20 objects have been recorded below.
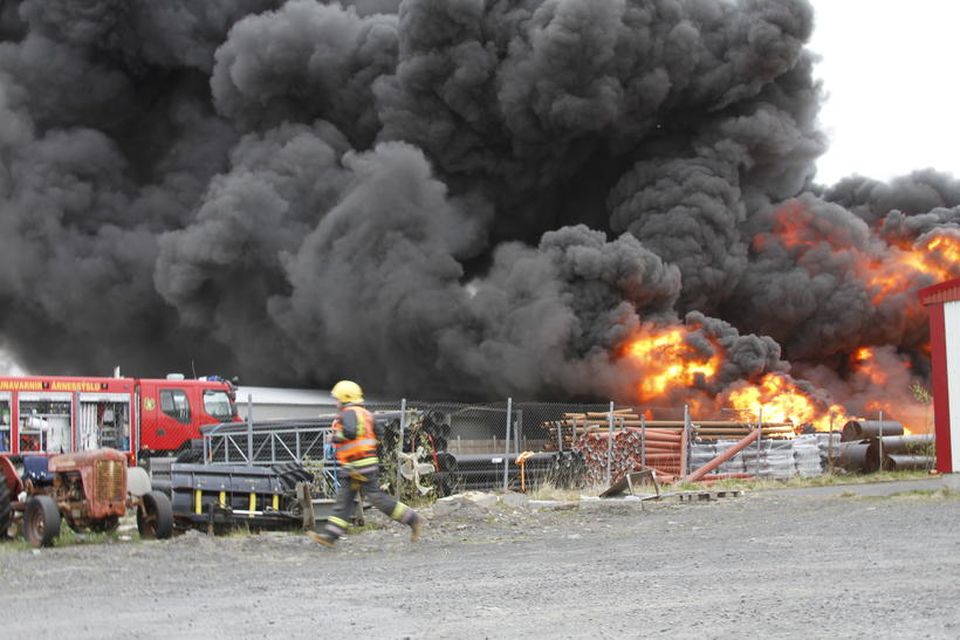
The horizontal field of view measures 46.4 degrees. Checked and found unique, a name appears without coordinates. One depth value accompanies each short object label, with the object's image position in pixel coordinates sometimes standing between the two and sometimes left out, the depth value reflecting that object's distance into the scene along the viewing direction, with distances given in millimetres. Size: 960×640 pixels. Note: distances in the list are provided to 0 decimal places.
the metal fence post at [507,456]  17534
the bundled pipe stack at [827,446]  24406
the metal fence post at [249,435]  16078
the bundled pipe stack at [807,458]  24734
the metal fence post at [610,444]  19812
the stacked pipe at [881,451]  23172
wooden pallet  17703
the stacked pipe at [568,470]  20297
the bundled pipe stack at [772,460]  23984
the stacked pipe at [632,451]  22453
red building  17438
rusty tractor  12688
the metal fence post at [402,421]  15623
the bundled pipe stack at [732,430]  26109
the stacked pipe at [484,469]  17891
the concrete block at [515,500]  16006
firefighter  10812
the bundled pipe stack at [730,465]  23656
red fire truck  19297
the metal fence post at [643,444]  21491
